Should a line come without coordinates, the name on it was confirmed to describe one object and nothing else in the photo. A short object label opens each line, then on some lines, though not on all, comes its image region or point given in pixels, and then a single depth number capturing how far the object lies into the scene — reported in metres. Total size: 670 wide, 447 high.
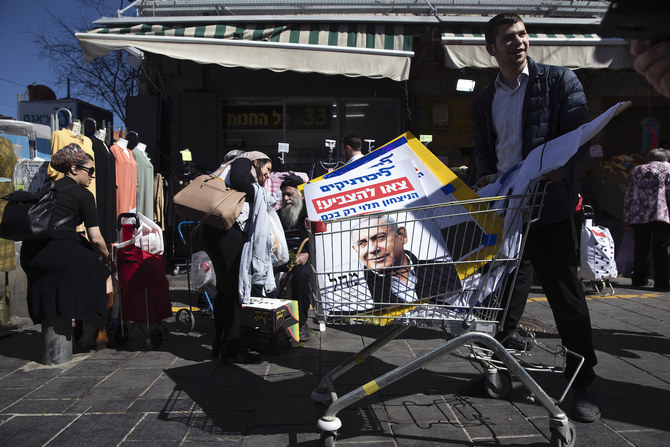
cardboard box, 4.35
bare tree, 20.08
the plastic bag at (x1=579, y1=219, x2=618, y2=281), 6.52
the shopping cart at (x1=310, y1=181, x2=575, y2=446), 2.30
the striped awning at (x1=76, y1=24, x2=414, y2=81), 7.07
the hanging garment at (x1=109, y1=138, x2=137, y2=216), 6.41
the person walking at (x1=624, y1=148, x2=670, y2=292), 7.34
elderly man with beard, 5.48
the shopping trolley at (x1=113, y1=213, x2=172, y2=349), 4.71
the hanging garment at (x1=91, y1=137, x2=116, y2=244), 5.67
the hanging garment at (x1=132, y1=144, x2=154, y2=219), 7.00
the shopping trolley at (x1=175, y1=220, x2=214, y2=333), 5.25
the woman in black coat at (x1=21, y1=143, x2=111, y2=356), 4.07
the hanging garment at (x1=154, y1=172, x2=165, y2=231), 7.79
